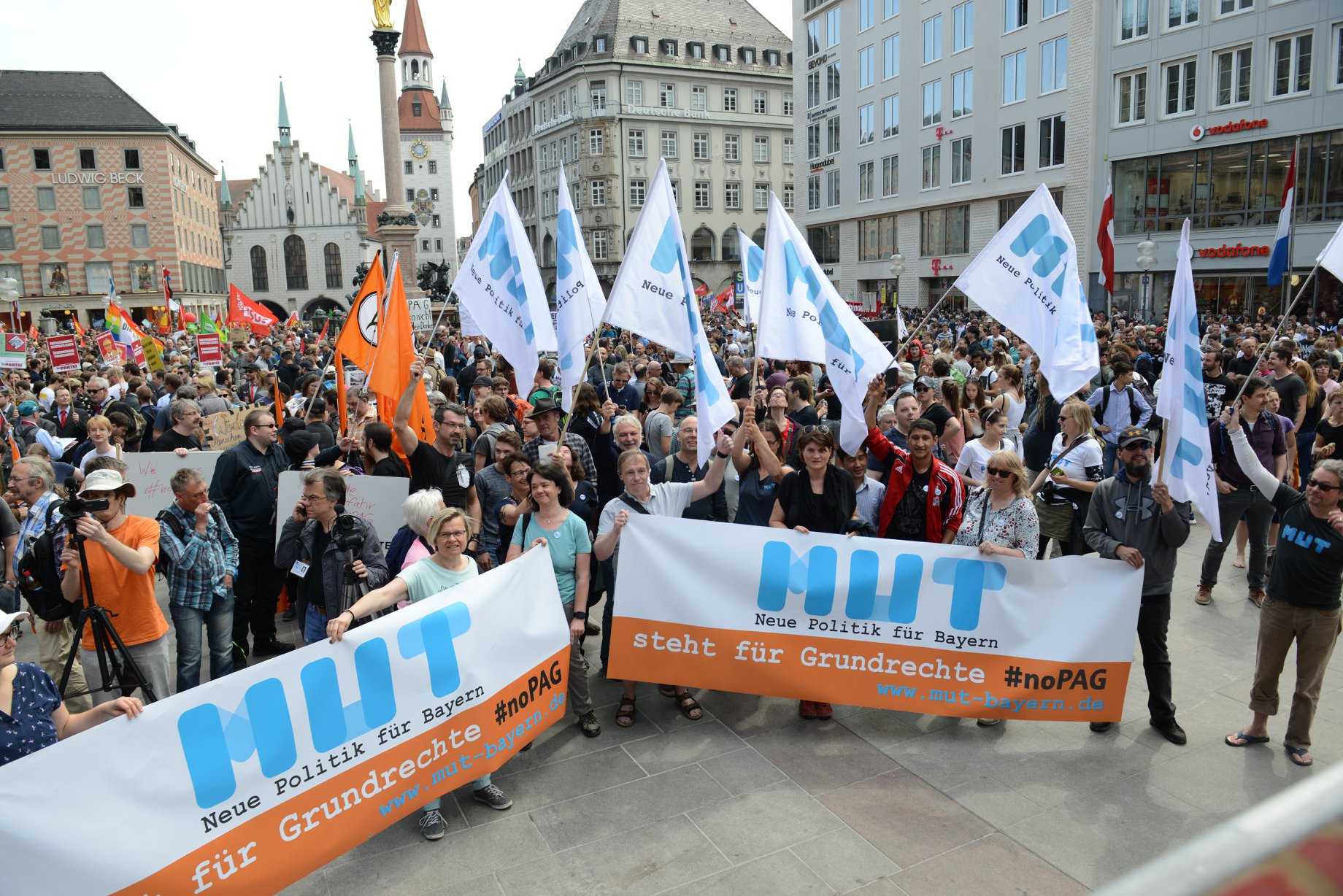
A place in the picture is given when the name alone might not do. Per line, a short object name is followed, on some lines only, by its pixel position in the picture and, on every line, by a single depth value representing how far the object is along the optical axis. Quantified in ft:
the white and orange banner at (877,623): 18.98
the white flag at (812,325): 22.81
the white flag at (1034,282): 25.09
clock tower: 358.23
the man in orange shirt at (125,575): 17.30
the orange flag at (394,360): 28.19
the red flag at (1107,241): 41.96
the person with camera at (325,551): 18.10
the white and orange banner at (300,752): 12.17
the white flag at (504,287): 29.45
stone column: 132.57
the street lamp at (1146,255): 72.79
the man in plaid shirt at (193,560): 19.49
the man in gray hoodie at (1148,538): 18.79
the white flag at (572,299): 25.27
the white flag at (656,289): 22.17
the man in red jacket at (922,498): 20.83
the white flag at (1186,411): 18.58
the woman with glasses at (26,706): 12.55
